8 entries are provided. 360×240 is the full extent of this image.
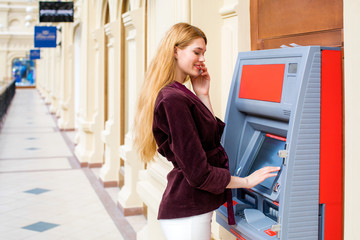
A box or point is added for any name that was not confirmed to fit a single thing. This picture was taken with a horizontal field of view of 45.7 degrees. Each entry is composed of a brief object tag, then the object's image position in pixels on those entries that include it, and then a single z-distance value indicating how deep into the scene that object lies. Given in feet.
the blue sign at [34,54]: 86.83
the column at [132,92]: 13.93
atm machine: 4.88
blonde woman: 4.96
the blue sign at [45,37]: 43.04
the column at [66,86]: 36.23
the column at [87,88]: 22.36
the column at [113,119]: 17.10
